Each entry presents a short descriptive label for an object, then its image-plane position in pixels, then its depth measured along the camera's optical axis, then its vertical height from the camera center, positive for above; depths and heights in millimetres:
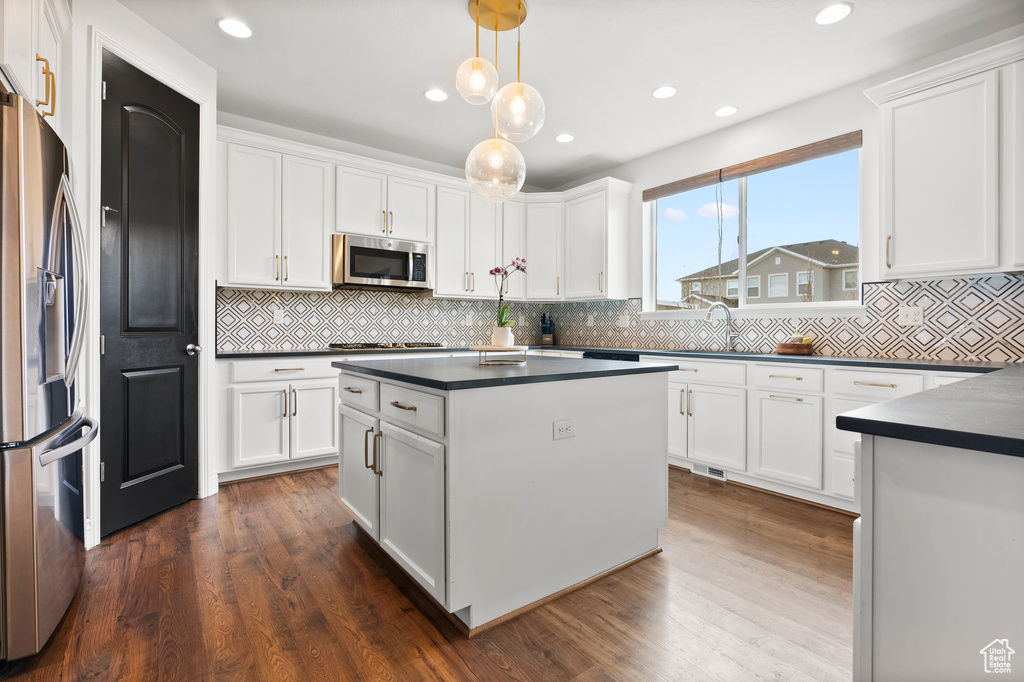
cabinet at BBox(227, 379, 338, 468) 3326 -577
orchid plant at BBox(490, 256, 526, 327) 2172 +133
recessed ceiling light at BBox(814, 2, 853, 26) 2406 +1635
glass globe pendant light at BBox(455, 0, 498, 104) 2059 +1099
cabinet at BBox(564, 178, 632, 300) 4609 +939
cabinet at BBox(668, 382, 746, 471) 3256 -589
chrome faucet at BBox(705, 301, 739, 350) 3869 +51
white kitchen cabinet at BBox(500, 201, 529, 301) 4973 +1019
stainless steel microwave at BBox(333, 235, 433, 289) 3920 +649
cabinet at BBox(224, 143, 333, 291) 3504 +892
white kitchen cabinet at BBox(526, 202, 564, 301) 5035 +913
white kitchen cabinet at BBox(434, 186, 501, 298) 4527 +912
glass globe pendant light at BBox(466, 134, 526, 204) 2221 +786
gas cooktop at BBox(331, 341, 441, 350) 4016 -56
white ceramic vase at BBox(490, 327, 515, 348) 2125 +9
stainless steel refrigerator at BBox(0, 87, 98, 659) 1476 -109
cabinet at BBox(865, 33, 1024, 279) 2389 +902
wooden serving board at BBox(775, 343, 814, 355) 3266 -58
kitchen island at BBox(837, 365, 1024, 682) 709 -319
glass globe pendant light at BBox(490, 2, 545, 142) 2059 +975
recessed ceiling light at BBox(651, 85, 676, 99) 3267 +1673
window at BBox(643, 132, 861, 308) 3348 +853
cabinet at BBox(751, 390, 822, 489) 2891 -597
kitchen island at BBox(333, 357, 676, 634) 1670 -517
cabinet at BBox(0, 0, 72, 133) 1636 +1071
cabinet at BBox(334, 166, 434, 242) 3965 +1136
